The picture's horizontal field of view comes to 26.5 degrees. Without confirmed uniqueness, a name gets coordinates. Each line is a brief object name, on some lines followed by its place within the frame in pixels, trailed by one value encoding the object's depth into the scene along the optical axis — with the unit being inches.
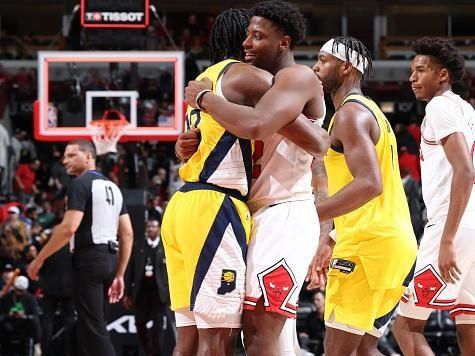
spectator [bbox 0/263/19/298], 494.6
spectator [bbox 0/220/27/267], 549.0
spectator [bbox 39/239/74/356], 360.5
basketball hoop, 450.9
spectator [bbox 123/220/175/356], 431.8
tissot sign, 477.7
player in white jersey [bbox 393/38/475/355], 220.8
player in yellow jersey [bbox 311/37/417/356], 207.5
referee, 319.3
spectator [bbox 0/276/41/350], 475.5
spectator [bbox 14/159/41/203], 741.3
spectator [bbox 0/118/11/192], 713.0
